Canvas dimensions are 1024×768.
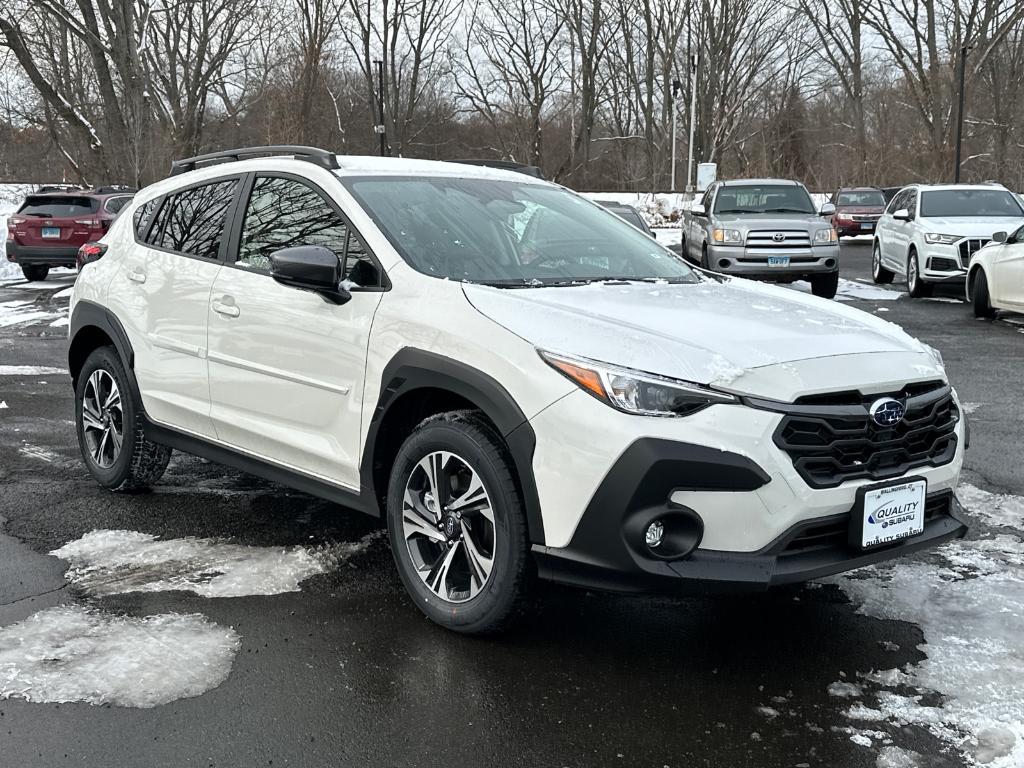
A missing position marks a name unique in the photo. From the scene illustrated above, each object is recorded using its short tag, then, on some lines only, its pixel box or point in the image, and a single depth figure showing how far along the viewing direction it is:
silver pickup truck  14.91
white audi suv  14.88
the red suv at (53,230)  19.94
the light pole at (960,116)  39.16
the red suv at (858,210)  32.78
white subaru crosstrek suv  3.15
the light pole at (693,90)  41.64
